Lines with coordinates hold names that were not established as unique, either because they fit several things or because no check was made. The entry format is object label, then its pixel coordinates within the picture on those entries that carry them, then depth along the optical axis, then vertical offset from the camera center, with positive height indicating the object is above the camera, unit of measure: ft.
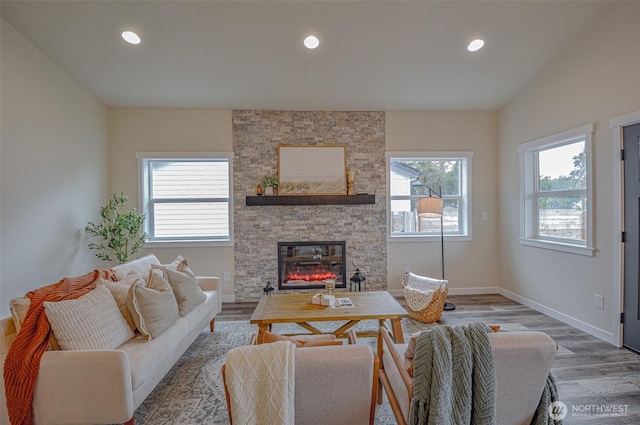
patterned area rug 6.29 -4.21
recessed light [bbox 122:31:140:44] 9.71 +5.74
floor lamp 12.64 +0.17
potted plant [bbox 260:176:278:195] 13.76 +1.28
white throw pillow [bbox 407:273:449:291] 11.37 -2.76
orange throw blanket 5.15 -2.54
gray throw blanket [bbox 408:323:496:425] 4.10 -2.34
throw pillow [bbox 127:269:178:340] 6.81 -2.21
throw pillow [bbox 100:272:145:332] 6.93 -1.90
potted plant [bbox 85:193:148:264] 12.03 -0.60
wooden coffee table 7.90 -2.72
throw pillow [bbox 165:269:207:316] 8.41 -2.18
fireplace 14.35 -2.42
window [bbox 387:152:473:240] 14.89 +0.99
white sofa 5.27 -3.04
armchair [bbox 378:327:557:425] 4.33 -2.40
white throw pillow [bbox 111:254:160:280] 8.19 -1.57
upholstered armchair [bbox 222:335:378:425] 4.23 -2.46
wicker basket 11.10 -3.53
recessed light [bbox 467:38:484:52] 10.44 +5.84
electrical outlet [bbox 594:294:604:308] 9.77 -2.91
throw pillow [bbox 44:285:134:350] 5.54 -2.11
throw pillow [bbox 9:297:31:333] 5.49 -1.76
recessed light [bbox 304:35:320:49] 10.18 +5.82
